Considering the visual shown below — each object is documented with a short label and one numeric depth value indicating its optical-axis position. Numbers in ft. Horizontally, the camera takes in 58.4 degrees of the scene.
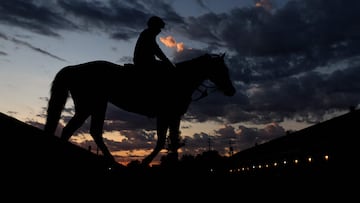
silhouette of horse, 16.66
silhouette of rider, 18.07
